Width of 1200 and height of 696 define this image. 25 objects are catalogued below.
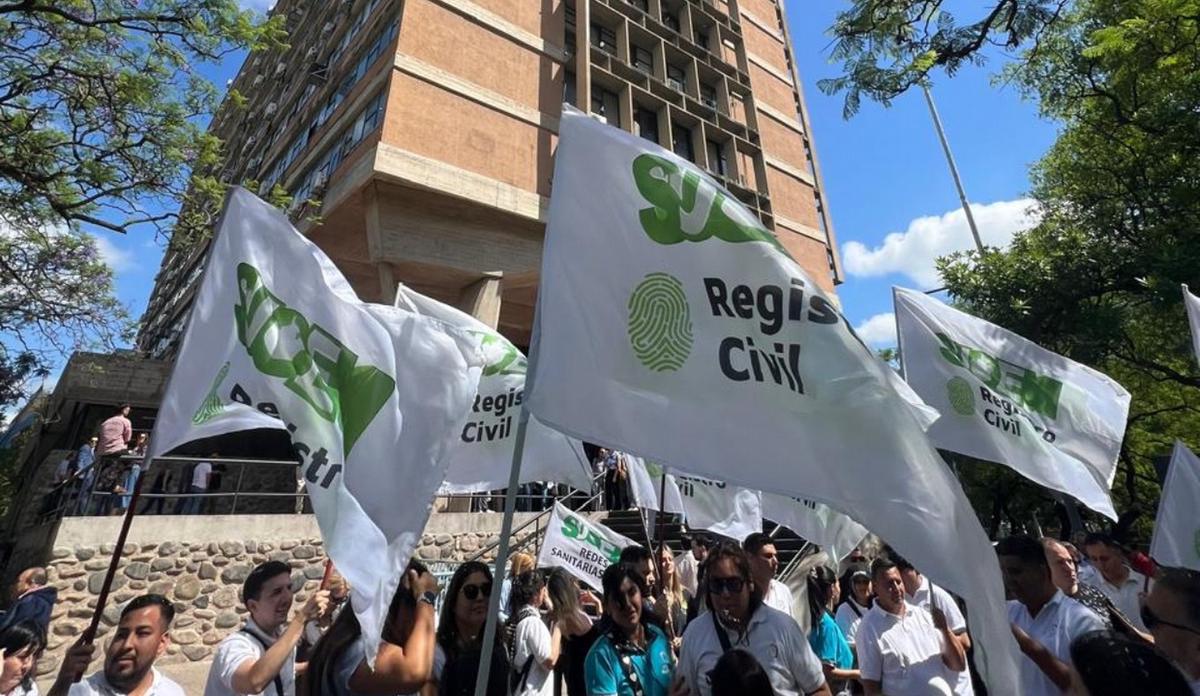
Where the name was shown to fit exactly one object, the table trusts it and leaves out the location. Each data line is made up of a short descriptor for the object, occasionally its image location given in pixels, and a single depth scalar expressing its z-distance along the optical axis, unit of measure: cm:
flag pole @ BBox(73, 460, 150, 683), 228
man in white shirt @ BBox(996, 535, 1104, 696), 287
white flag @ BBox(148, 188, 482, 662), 277
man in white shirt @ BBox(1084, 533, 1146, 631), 501
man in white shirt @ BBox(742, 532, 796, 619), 381
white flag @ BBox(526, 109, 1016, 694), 219
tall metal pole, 2181
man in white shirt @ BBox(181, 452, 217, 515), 1068
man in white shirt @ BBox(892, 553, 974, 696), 365
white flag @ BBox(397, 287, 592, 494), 521
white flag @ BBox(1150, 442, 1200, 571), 443
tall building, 1434
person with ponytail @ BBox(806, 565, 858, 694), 448
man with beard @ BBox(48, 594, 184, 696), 260
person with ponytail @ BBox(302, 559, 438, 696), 255
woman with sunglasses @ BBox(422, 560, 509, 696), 301
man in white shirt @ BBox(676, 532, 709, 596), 789
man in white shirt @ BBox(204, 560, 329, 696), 272
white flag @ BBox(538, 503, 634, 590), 585
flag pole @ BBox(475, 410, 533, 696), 212
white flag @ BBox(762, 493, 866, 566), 505
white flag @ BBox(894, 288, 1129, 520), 469
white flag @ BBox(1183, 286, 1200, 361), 516
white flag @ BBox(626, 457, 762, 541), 569
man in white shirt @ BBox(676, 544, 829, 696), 282
